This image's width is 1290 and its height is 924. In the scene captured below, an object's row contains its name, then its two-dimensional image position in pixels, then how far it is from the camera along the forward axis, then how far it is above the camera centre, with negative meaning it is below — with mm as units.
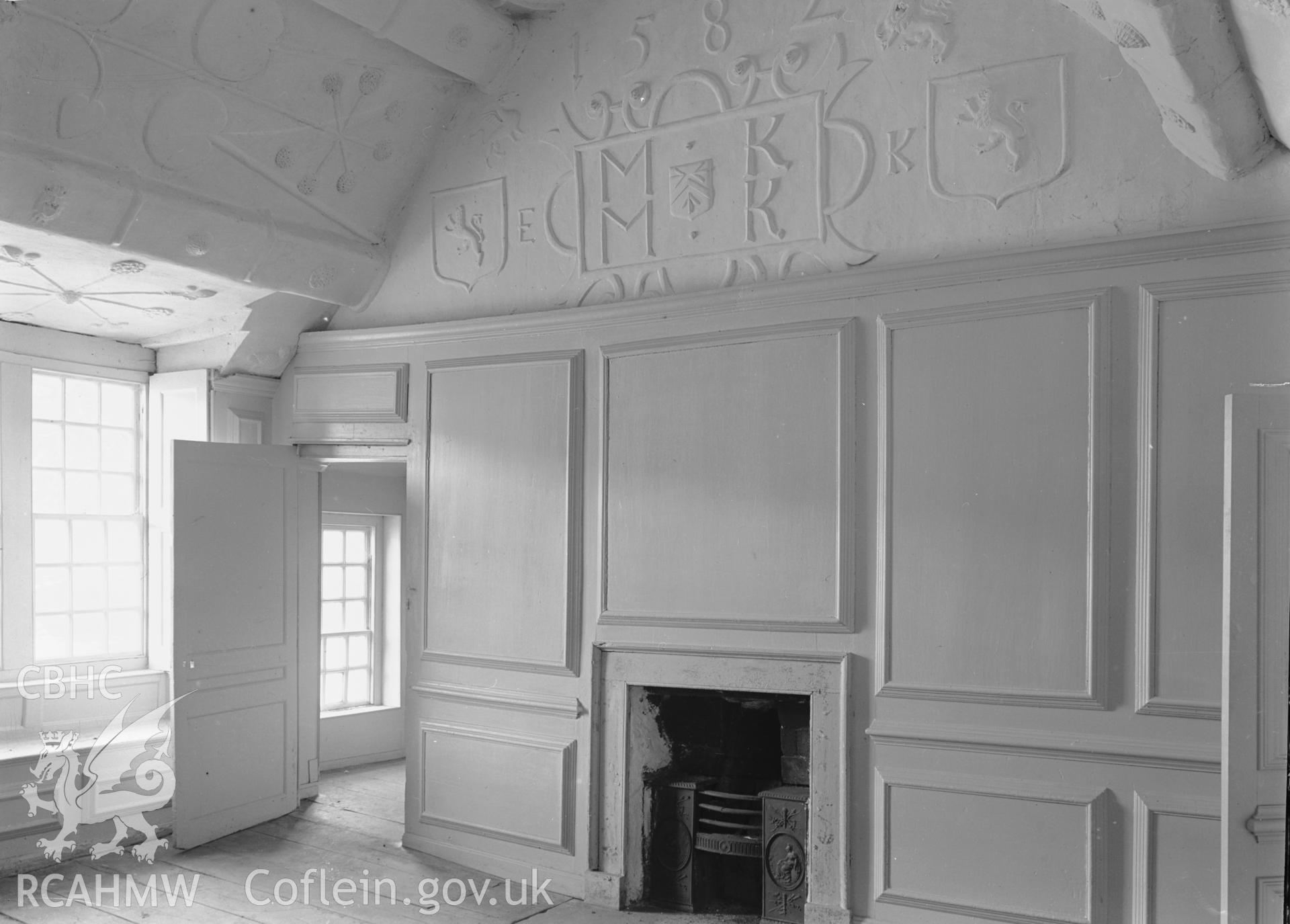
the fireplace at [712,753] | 4637 -1281
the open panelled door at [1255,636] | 3049 -424
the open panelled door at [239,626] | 5883 -830
